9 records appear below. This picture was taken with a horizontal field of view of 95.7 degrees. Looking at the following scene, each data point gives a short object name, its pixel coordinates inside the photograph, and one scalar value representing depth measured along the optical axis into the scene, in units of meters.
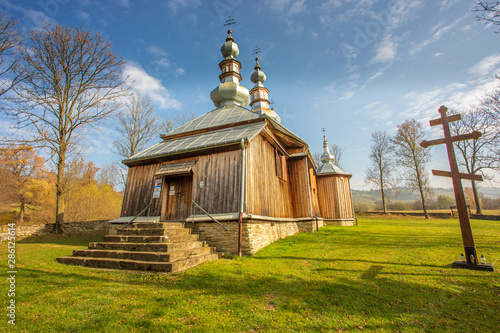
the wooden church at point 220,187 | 8.12
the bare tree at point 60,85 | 14.29
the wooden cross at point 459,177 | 6.02
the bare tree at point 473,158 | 21.89
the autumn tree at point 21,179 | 22.11
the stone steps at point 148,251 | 6.06
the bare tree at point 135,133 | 21.28
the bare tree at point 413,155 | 23.75
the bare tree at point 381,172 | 28.49
